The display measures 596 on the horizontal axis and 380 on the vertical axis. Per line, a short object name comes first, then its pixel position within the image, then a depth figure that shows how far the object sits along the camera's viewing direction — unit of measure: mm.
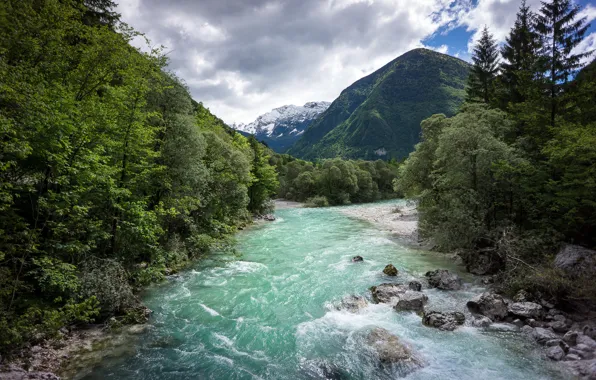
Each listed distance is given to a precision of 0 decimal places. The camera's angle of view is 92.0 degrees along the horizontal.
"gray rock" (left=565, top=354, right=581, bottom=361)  8406
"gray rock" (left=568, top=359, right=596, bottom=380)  7543
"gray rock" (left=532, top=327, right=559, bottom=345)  9448
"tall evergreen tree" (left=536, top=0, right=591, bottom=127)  16594
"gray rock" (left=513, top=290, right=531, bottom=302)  11900
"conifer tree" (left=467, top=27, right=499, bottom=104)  28531
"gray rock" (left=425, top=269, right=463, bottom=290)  14719
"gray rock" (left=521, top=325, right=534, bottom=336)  10102
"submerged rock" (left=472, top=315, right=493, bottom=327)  10938
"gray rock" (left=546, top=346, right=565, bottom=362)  8570
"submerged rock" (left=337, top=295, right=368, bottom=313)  12805
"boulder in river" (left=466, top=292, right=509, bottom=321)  11344
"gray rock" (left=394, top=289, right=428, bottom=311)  12547
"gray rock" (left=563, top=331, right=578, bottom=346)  9141
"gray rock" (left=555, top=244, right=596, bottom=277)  11211
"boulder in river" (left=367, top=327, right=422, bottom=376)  8781
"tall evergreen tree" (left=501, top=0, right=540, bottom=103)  22797
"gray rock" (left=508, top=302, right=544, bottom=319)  10891
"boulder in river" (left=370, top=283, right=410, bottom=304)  13539
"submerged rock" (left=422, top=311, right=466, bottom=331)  10867
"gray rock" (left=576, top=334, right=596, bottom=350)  8712
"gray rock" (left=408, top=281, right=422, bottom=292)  14594
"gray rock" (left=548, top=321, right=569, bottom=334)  9922
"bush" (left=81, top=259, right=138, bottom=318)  10844
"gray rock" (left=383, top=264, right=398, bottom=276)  17031
